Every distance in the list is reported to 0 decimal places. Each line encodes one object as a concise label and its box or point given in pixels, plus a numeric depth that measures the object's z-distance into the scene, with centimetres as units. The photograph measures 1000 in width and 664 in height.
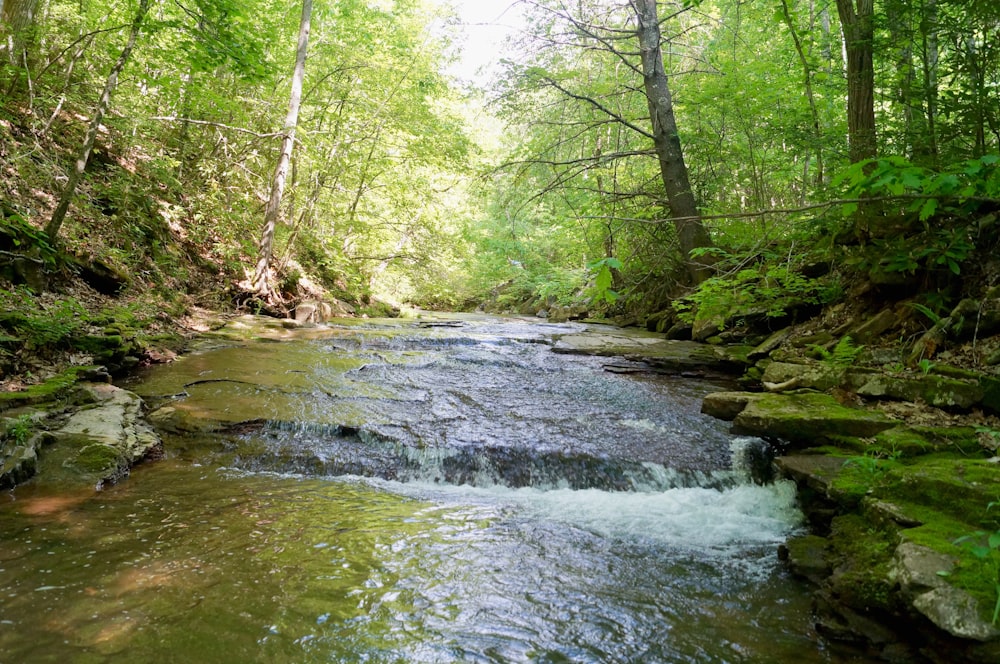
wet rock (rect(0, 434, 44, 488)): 370
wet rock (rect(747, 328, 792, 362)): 719
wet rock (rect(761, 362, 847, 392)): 502
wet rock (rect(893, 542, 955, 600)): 227
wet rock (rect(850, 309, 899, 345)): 561
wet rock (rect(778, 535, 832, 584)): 300
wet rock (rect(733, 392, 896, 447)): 401
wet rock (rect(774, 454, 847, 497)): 351
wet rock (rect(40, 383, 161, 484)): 396
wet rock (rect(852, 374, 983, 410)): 390
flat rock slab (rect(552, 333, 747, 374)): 758
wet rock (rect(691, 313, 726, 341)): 926
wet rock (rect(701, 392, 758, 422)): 492
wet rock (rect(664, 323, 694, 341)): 1009
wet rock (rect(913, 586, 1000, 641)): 201
